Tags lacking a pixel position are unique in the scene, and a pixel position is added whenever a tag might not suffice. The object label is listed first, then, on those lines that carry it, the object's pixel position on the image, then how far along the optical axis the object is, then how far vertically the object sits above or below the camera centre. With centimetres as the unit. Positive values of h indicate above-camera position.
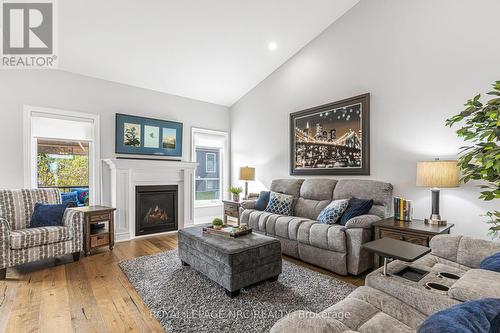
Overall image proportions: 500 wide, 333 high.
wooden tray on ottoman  262 -75
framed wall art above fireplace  426 +55
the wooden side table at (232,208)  456 -85
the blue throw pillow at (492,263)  145 -62
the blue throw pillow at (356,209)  295 -55
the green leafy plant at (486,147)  145 +12
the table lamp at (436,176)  238 -11
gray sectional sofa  95 -75
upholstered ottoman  220 -92
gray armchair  264 -80
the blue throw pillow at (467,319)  63 -42
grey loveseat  268 -78
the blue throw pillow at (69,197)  387 -52
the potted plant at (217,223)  288 -70
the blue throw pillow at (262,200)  414 -62
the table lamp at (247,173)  482 -16
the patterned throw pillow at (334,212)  302 -60
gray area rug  187 -123
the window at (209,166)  539 -2
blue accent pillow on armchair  305 -65
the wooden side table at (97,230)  335 -93
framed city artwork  345 +42
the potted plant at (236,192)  484 -54
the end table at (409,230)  236 -67
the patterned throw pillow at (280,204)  380 -63
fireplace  434 -83
